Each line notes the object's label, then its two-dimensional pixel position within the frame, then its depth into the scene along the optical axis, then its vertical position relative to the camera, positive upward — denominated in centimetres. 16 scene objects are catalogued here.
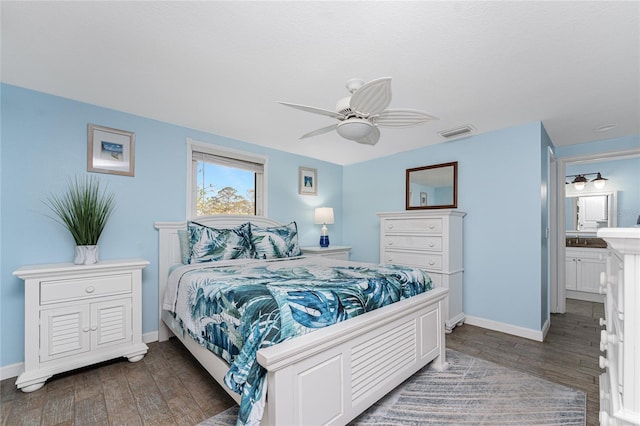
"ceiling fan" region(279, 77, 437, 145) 151 +65
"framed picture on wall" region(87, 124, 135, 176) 260 +61
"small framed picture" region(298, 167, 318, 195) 438 +54
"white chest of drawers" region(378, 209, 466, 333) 319 -37
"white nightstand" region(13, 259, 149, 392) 202 -78
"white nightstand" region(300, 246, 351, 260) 394 -51
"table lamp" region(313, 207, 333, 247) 434 -3
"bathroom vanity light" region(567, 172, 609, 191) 436 +56
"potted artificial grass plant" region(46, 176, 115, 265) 234 +1
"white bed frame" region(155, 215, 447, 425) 126 -82
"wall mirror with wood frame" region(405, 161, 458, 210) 363 +39
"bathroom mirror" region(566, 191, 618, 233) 429 +8
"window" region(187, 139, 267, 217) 332 +43
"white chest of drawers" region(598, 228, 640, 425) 71 -28
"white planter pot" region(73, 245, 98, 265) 234 -34
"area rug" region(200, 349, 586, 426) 169 -121
